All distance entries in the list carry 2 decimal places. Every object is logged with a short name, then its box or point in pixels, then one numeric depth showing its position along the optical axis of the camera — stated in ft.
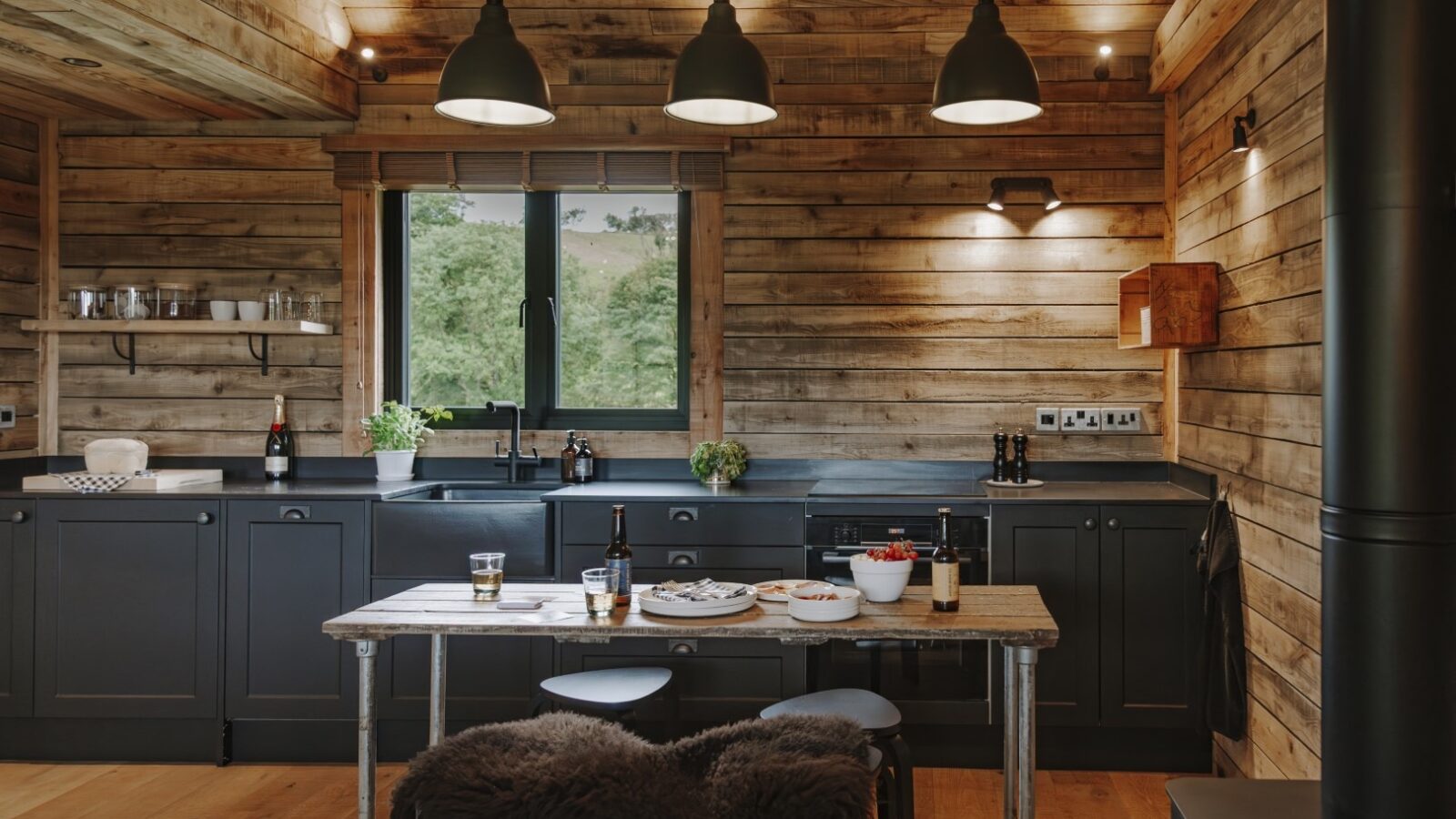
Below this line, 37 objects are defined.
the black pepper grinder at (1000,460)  13.10
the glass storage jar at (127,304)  13.14
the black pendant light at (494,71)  7.55
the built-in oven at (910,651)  11.55
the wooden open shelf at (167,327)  12.96
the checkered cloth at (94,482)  11.94
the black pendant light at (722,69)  7.50
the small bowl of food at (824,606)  7.15
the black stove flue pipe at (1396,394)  5.55
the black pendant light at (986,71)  7.55
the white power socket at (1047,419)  13.37
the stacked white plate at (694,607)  7.29
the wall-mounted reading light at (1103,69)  13.21
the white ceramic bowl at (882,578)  7.66
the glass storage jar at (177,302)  13.30
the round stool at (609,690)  8.57
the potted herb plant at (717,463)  12.96
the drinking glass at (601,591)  7.47
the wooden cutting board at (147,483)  11.95
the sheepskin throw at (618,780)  4.20
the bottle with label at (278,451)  13.52
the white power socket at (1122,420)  13.23
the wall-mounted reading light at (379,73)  13.80
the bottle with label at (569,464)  13.61
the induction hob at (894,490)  11.94
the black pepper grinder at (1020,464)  12.94
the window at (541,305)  14.24
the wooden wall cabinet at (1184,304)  11.07
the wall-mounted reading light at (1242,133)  10.01
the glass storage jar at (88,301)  13.14
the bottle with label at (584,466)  13.62
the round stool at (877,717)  7.76
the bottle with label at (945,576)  7.35
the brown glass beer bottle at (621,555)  7.68
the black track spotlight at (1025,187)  12.96
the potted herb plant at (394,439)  13.37
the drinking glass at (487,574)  8.06
